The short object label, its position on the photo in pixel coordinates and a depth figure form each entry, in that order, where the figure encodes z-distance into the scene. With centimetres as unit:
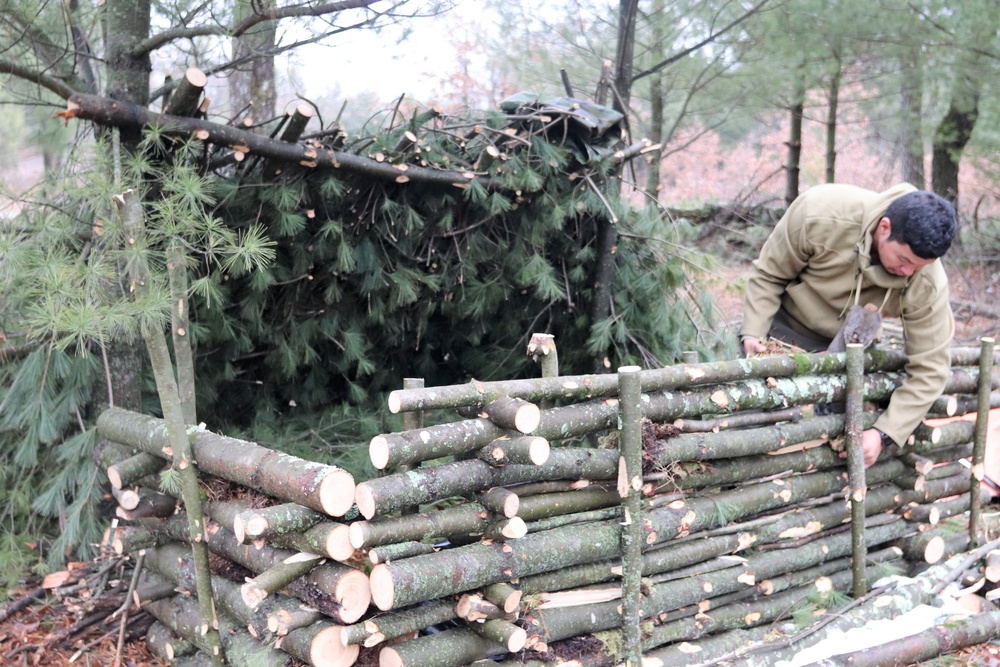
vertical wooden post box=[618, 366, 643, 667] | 310
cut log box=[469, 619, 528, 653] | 278
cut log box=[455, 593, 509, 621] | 281
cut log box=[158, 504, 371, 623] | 257
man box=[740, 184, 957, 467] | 353
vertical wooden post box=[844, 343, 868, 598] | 379
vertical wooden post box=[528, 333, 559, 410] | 321
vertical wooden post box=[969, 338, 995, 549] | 429
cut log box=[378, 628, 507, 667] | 270
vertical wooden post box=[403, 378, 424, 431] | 288
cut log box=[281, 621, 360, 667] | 258
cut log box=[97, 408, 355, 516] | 256
